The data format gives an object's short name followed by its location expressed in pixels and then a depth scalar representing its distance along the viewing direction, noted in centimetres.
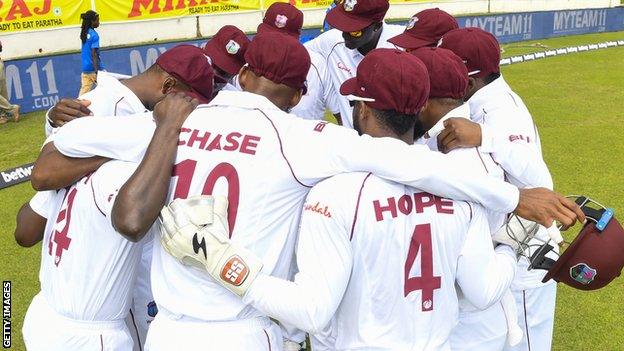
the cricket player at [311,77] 1352
